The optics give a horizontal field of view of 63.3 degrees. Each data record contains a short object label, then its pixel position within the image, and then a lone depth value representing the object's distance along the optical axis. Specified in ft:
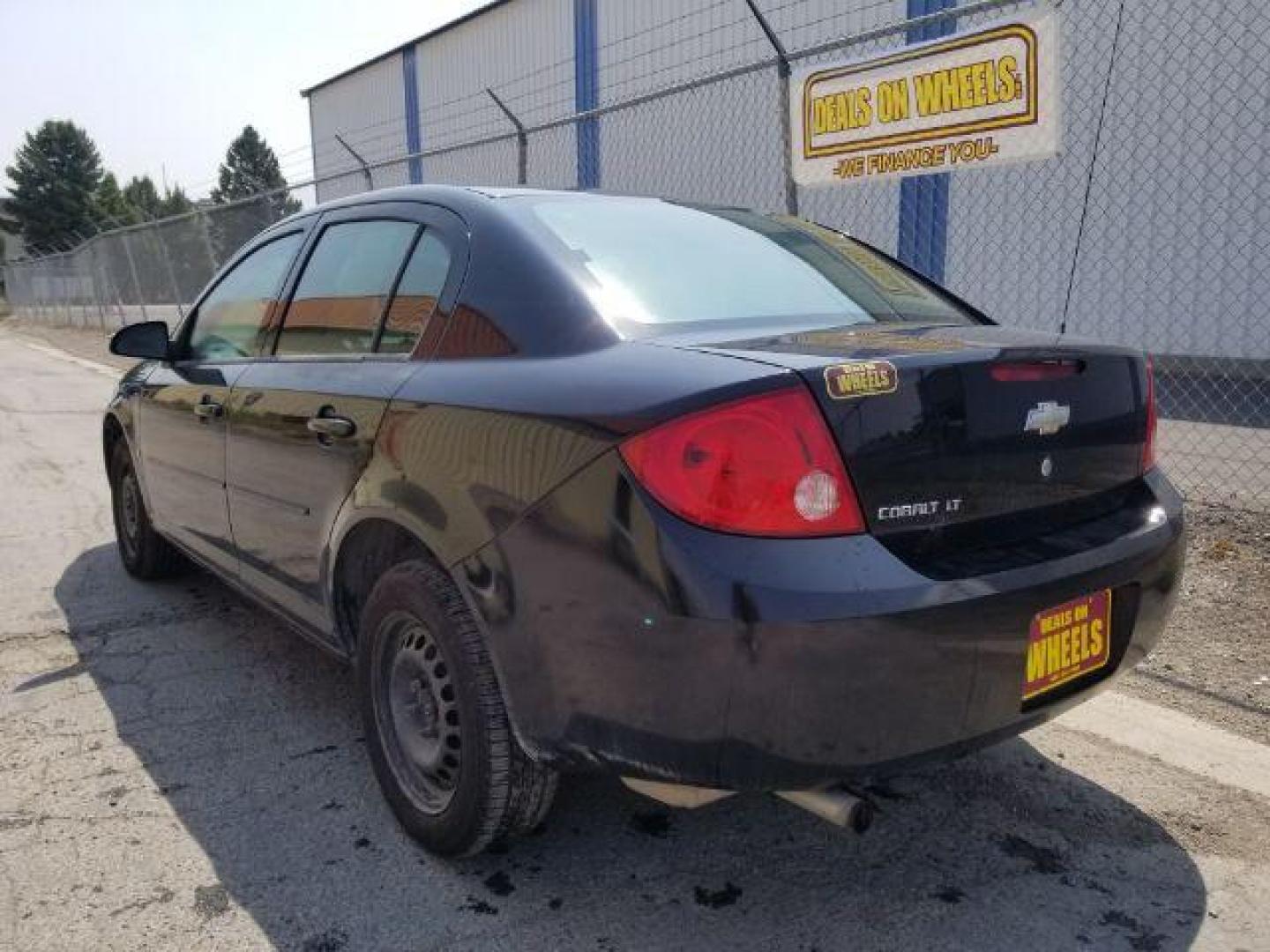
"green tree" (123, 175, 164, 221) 293.84
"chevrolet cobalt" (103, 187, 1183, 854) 6.08
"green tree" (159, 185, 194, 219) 309.63
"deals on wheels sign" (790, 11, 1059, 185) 15.90
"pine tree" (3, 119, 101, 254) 248.93
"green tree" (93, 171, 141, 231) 252.83
